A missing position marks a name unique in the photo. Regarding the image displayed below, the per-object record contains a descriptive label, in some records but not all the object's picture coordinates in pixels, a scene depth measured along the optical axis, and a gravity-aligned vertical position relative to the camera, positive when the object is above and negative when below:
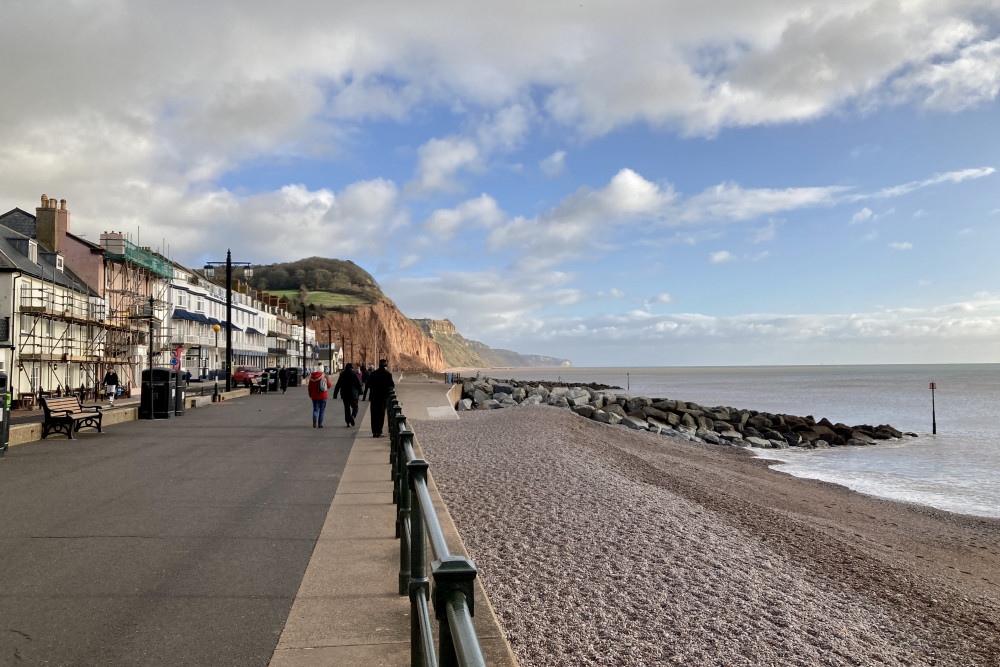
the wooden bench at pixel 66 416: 15.28 -0.88
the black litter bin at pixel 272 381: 43.33 -0.52
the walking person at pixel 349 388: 18.95 -0.44
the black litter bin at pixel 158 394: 20.86 -0.57
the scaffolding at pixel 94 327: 32.62 +2.61
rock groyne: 30.45 -2.64
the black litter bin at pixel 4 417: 12.12 -0.69
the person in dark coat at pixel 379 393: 15.94 -0.48
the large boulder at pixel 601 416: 30.52 -2.07
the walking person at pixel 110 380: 35.50 -0.26
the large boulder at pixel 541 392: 39.67 -1.35
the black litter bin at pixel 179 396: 22.08 -0.69
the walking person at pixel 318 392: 18.17 -0.51
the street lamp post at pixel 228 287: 34.28 +4.26
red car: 49.69 -0.08
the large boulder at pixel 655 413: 36.20 -2.31
